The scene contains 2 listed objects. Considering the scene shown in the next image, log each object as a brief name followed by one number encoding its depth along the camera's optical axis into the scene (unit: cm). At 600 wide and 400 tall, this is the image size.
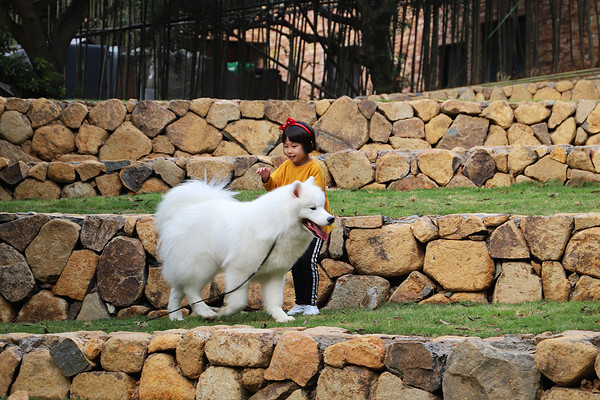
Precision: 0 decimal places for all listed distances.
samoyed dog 1113
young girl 1237
